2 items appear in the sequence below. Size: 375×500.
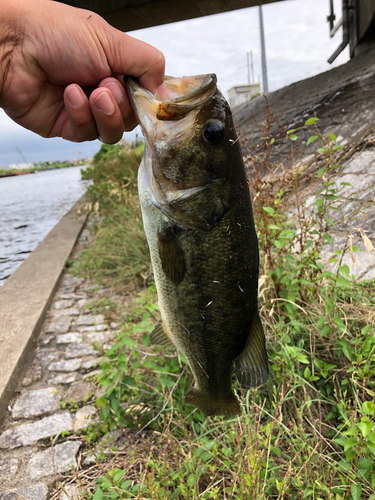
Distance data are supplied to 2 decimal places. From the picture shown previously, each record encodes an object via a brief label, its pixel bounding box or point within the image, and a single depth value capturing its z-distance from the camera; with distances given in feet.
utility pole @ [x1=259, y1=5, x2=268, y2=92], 84.38
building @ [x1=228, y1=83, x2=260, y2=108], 83.25
